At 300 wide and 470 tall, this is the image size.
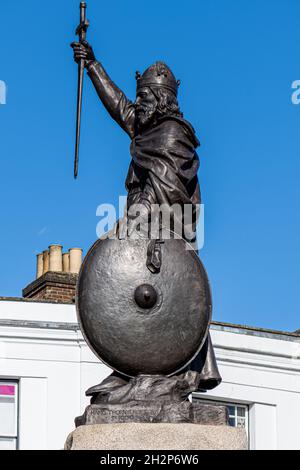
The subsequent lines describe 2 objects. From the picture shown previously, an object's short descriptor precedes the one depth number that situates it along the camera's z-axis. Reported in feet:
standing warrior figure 51.75
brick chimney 114.93
